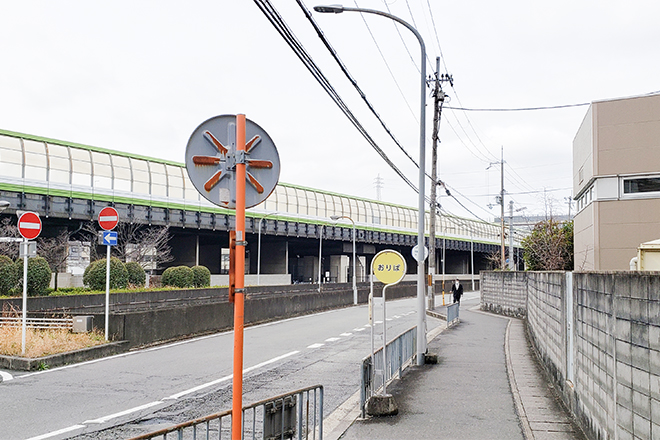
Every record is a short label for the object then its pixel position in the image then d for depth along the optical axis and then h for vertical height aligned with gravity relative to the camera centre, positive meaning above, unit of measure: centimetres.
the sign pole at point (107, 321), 1675 -187
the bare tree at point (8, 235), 3622 +103
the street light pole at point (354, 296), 4091 -276
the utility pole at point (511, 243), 5160 +104
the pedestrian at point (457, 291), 3650 -211
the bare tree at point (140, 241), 4778 +92
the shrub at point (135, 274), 3681 -127
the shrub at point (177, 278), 4262 -171
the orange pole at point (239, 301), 471 -36
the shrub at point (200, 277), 4534 -175
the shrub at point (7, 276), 2698 -106
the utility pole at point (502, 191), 5467 +583
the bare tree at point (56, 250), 4144 +15
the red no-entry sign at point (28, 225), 1489 +65
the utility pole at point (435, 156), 2881 +505
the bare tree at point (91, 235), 4462 +129
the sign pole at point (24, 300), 1430 -113
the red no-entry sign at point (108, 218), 1725 +97
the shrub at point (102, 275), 3284 -123
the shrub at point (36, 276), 2786 -108
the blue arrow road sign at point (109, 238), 1734 +41
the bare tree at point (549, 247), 3600 +55
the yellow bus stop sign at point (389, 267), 1016 -20
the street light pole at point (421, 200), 1534 +150
